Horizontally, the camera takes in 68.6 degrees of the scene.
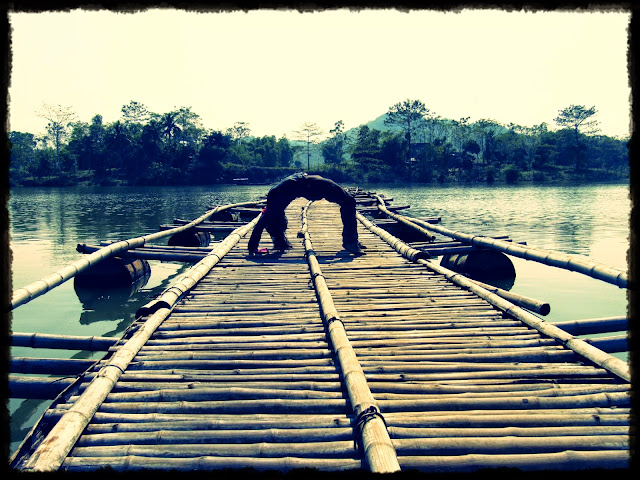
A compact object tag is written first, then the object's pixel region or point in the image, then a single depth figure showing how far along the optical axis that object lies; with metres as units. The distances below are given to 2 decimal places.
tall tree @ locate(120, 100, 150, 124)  73.88
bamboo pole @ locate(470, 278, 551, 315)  4.94
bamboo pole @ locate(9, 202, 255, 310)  5.28
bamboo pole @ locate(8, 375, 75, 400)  3.75
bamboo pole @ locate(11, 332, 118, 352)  4.59
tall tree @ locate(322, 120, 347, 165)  78.06
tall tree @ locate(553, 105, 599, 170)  66.06
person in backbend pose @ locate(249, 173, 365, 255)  7.32
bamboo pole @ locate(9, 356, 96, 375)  4.13
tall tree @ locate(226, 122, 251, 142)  87.76
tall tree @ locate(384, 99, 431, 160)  68.88
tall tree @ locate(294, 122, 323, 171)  86.44
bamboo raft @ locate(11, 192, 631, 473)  2.40
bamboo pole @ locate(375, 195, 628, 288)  5.57
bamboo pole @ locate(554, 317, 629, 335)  4.60
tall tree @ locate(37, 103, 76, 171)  68.31
